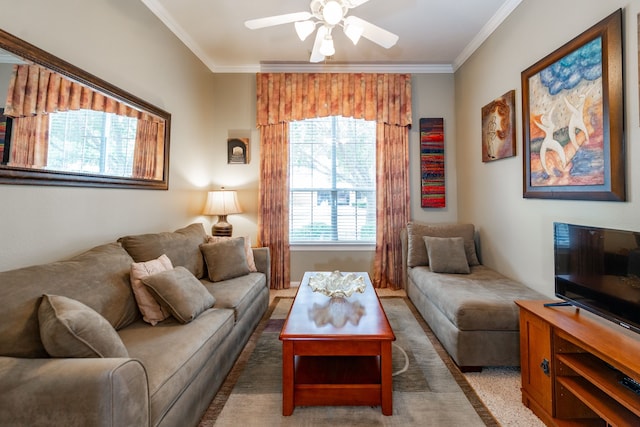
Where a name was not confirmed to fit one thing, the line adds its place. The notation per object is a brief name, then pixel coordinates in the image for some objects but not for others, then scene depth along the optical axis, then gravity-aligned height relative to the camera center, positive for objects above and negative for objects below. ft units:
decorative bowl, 7.16 -1.62
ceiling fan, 6.29 +4.76
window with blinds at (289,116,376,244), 13.16 +2.08
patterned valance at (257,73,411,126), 12.67 +5.76
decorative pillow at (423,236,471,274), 9.57 -1.03
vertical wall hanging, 12.91 +2.96
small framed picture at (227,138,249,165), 12.97 +3.32
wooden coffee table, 5.21 -2.69
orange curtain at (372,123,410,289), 12.70 +1.09
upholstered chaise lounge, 6.51 -1.81
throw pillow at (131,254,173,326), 5.83 -1.64
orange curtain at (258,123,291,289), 12.78 +1.02
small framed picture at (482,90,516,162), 8.89 +3.34
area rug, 5.17 -3.52
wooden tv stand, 3.97 -2.26
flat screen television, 4.43 -0.76
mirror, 4.97 +2.06
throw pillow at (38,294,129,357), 3.58 -1.45
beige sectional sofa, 3.10 -1.78
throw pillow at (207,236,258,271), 9.69 -0.94
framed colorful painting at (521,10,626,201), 5.57 +2.50
